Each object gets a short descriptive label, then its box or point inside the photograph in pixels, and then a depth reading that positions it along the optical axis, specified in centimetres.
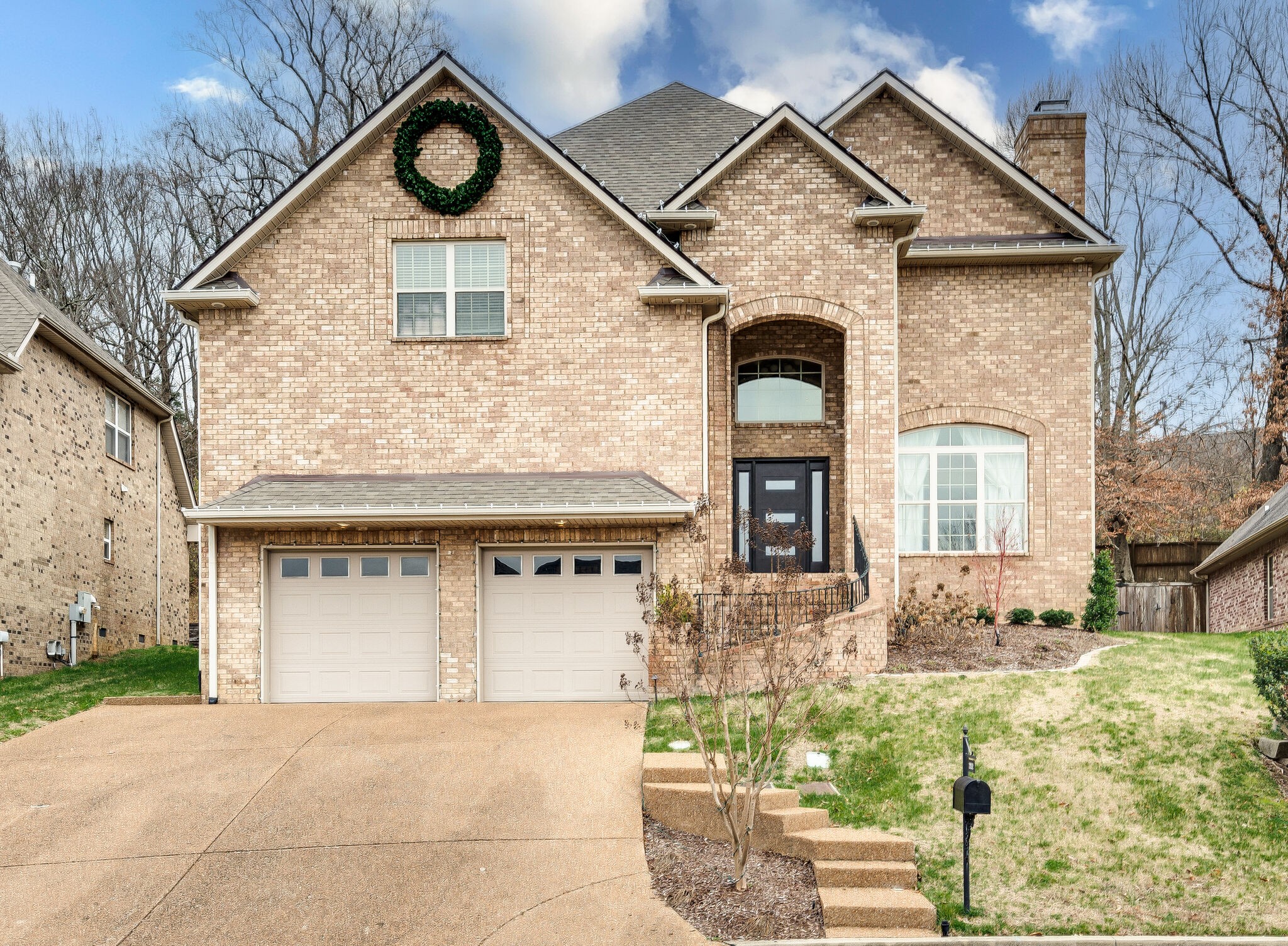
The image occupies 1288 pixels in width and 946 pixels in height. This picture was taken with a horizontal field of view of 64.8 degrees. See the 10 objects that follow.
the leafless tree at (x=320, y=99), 2969
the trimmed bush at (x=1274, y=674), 955
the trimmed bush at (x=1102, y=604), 1664
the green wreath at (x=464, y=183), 1423
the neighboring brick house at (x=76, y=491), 1792
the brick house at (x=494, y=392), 1377
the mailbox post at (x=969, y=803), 734
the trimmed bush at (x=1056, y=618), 1650
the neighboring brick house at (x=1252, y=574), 1817
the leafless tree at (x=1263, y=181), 2648
